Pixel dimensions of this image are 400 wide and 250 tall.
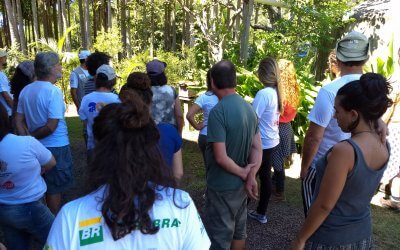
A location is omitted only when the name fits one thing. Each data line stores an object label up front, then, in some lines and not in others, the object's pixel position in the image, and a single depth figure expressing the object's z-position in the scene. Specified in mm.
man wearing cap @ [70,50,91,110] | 5637
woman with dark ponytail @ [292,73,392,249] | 1813
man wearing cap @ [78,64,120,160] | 3539
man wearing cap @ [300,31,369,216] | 2701
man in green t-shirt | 2672
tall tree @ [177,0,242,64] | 10727
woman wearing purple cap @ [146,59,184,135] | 3598
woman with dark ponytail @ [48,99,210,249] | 1263
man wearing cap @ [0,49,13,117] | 4844
